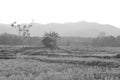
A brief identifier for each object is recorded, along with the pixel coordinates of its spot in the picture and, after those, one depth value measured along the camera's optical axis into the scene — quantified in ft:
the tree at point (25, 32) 215.72
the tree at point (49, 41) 148.66
